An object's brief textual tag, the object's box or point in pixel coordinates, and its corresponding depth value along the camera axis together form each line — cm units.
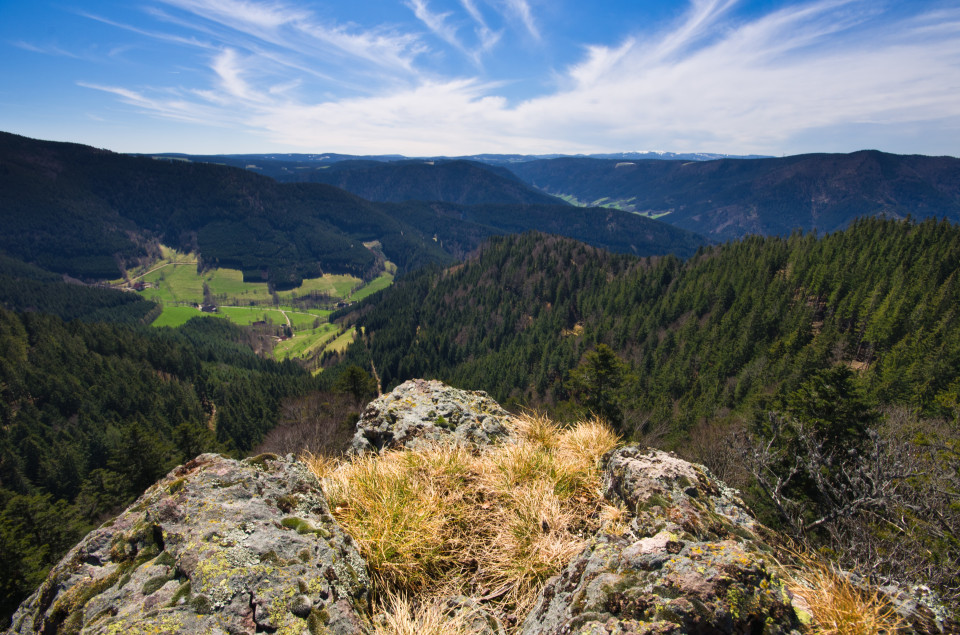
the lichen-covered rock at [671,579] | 381
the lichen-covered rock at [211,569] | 419
